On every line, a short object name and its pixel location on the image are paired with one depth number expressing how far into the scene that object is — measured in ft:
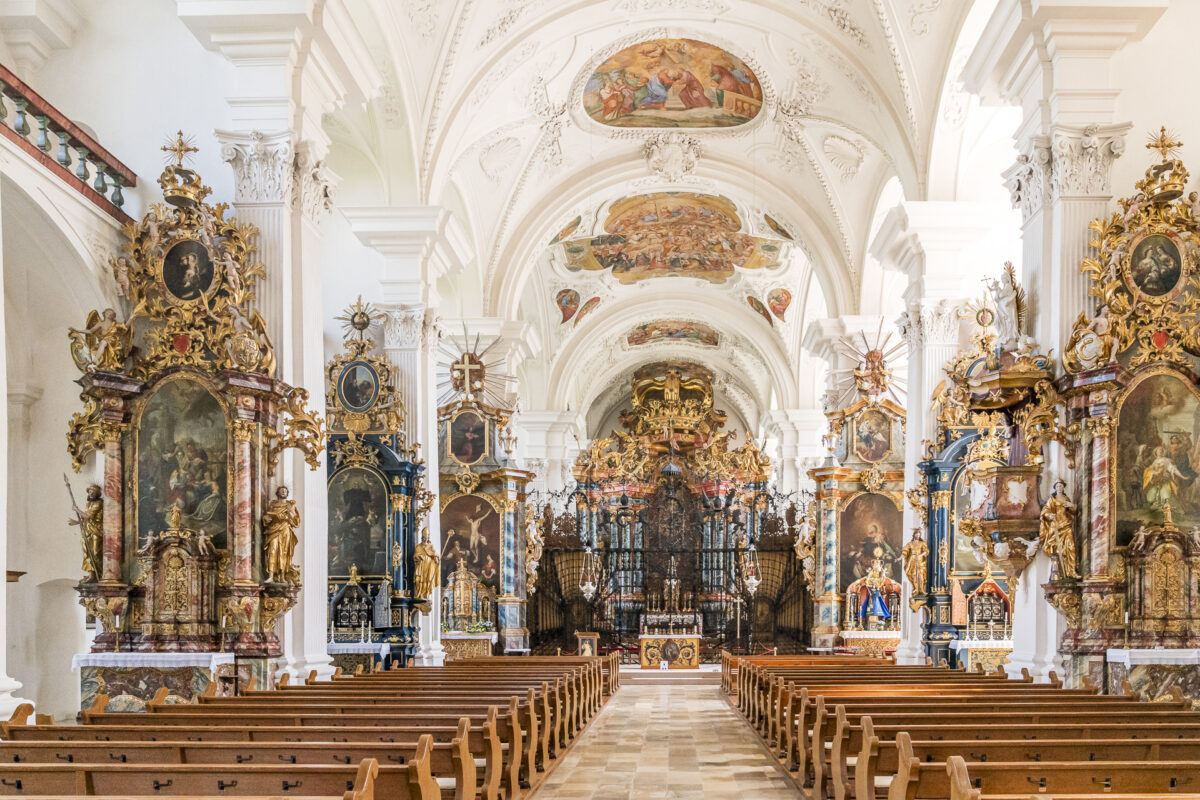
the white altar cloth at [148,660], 32.24
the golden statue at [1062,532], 33.37
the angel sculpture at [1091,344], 32.78
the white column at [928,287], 52.54
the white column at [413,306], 53.83
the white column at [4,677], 25.98
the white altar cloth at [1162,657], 31.68
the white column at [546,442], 101.65
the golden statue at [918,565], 54.60
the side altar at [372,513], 51.67
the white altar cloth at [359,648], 49.52
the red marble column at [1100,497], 32.86
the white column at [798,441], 102.58
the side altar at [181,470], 32.42
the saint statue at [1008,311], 36.37
